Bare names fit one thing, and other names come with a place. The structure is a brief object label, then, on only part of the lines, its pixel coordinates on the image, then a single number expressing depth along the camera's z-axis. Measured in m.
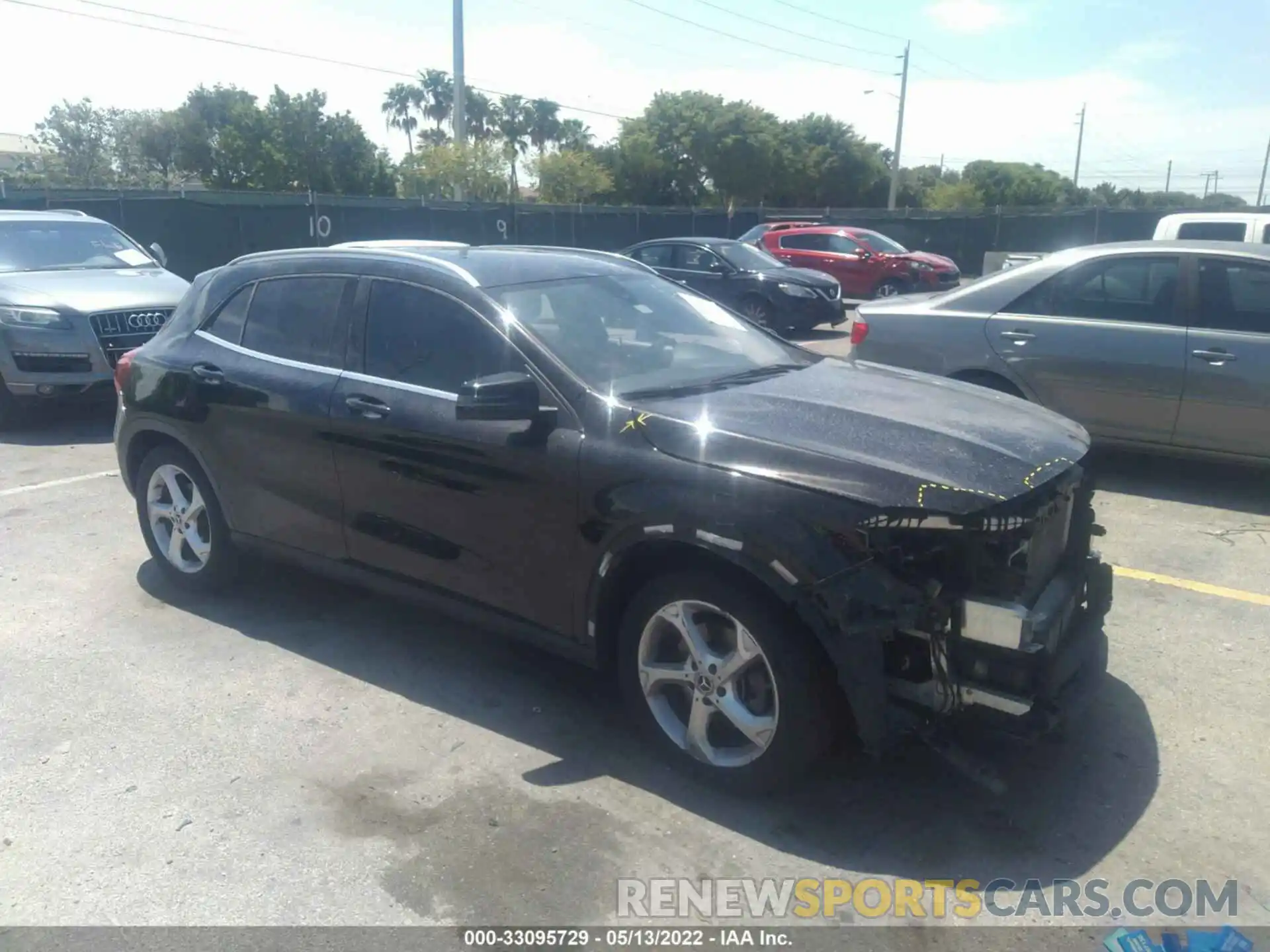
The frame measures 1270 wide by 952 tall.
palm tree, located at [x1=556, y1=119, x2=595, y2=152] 59.12
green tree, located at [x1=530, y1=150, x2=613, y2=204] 48.31
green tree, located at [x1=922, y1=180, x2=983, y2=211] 65.81
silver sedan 6.41
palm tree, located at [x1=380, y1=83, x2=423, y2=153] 85.38
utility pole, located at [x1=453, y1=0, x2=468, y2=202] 29.19
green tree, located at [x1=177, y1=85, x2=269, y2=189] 59.69
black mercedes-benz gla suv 3.10
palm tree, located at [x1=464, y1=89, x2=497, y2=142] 71.62
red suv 20.75
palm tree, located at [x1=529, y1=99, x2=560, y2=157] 82.56
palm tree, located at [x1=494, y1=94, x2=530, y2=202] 82.25
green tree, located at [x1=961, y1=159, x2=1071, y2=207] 75.44
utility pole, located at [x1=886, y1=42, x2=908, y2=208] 48.31
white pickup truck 11.20
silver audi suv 8.92
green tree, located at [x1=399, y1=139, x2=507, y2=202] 39.78
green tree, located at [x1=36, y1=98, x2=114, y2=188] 64.81
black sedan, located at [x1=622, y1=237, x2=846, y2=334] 15.74
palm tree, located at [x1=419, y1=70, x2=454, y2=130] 78.50
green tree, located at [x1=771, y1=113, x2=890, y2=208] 60.38
